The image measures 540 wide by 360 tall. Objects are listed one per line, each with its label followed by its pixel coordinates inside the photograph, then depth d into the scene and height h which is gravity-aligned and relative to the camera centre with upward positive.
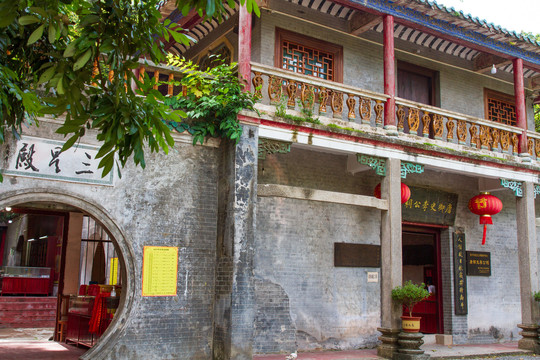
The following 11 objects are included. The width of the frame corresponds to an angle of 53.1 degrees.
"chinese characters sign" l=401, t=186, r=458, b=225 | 10.72 +1.33
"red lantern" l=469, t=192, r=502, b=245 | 10.67 +1.34
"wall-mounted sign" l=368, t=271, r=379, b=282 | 9.91 -0.07
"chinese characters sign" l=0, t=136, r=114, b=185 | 6.56 +1.26
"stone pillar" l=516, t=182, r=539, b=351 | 10.01 +0.23
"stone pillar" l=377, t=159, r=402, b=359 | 8.42 +0.23
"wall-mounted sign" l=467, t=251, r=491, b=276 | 11.28 +0.24
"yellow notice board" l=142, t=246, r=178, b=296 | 7.14 -0.04
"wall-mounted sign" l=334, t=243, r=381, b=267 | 9.63 +0.31
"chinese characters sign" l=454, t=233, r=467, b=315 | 10.88 -0.05
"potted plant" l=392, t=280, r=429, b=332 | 8.20 -0.37
